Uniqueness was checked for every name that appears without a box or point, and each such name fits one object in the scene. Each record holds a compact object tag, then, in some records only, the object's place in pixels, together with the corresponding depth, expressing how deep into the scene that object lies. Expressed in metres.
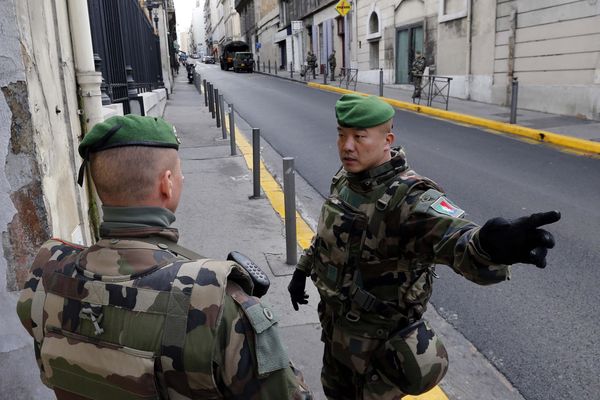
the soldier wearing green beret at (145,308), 1.21
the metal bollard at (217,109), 12.56
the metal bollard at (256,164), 6.51
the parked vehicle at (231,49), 47.44
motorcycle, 34.97
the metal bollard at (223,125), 11.13
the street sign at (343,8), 22.05
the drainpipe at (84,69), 3.85
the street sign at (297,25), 36.06
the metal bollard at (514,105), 11.65
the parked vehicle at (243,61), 43.81
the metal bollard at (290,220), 4.50
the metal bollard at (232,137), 8.97
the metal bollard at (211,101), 14.94
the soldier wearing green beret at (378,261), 1.96
